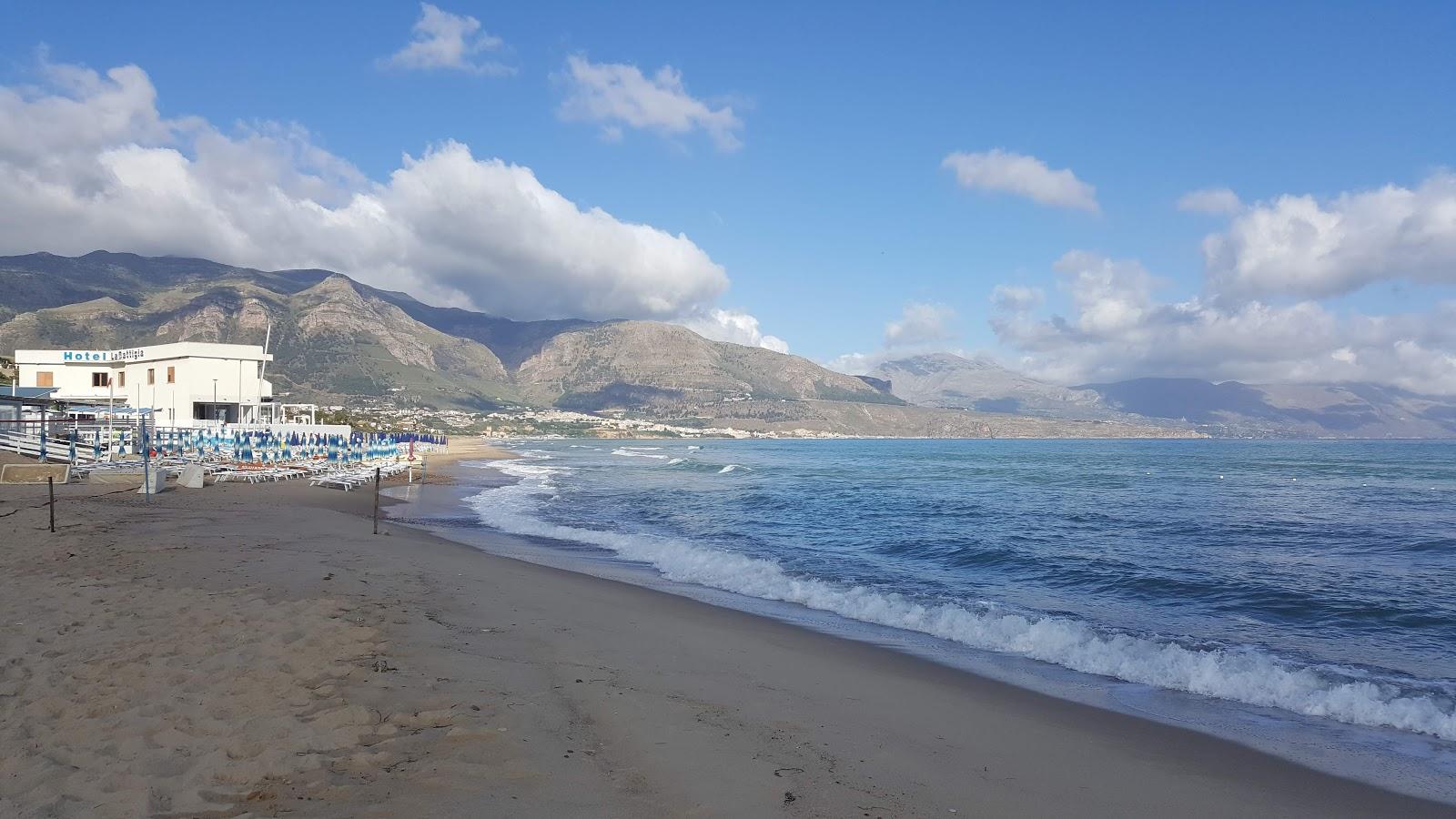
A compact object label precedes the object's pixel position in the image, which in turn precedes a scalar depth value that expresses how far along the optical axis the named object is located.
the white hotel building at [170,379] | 53.59
